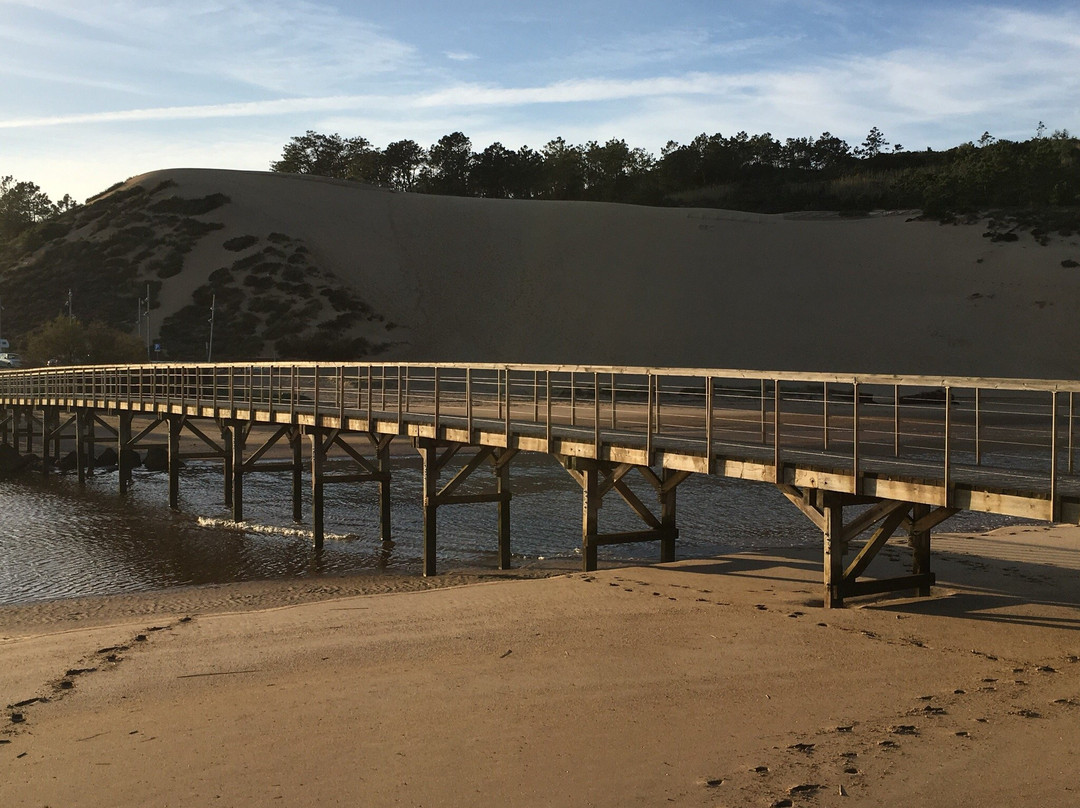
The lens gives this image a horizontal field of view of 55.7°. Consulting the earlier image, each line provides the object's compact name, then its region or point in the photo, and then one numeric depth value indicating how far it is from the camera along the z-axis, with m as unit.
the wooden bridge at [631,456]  9.44
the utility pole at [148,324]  60.78
